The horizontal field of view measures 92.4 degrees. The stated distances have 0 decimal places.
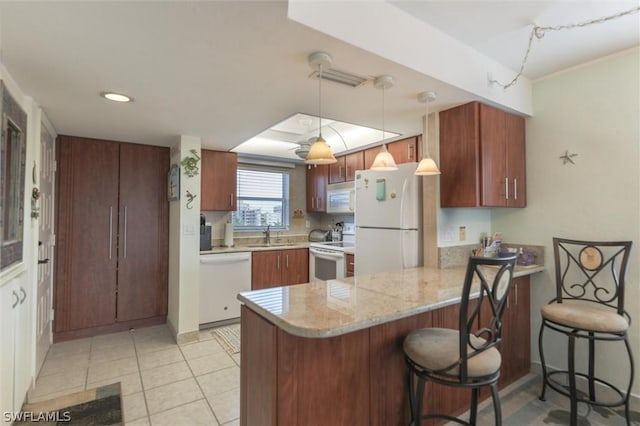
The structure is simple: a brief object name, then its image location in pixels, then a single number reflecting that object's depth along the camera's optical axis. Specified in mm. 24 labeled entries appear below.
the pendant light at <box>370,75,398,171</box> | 2059
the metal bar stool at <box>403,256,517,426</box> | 1373
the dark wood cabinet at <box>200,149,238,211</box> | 3941
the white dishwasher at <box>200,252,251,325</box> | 3602
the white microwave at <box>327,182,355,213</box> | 4207
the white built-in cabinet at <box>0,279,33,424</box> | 1688
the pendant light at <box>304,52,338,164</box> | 1840
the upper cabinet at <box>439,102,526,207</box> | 2342
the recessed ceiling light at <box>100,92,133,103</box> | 2121
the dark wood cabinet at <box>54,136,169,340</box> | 3273
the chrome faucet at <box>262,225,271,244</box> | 4780
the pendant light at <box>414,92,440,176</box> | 2137
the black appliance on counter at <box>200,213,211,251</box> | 3850
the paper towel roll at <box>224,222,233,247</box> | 4305
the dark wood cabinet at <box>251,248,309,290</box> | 3965
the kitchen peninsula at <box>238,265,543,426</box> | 1351
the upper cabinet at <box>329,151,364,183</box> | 4188
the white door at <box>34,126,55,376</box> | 2619
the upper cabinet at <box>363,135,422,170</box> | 3388
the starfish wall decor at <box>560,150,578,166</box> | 2428
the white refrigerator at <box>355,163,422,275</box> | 2689
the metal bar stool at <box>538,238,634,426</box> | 1866
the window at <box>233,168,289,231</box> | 4730
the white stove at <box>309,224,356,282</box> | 3736
